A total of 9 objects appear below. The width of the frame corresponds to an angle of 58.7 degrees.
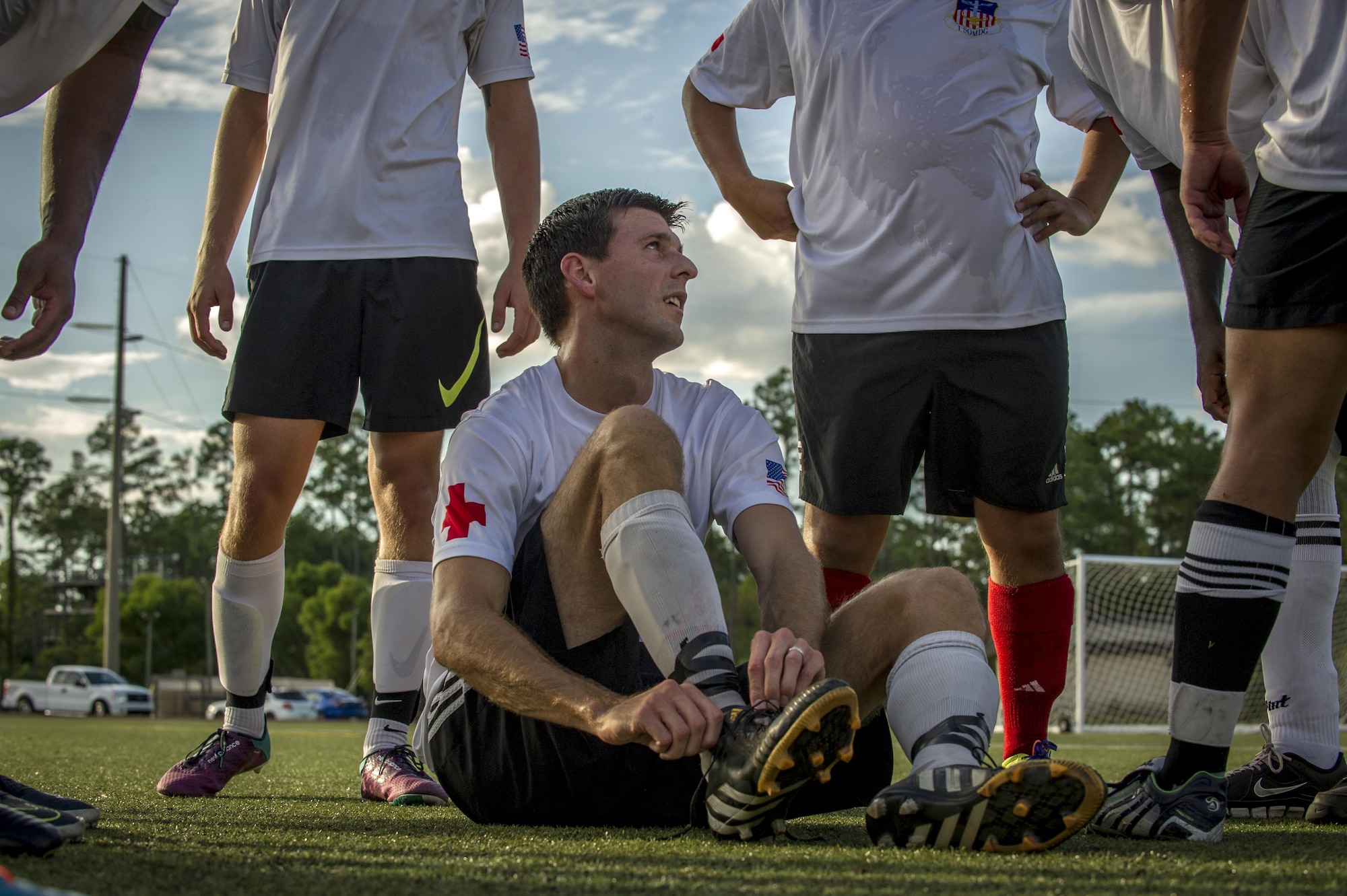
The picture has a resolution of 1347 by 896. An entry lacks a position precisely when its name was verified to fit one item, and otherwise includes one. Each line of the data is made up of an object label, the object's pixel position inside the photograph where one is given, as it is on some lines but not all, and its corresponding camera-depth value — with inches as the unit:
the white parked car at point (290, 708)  1841.8
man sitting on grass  76.3
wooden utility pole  1347.2
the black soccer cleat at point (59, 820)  81.7
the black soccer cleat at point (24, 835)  75.4
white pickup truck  1488.7
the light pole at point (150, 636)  2701.8
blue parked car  1910.7
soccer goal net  725.9
